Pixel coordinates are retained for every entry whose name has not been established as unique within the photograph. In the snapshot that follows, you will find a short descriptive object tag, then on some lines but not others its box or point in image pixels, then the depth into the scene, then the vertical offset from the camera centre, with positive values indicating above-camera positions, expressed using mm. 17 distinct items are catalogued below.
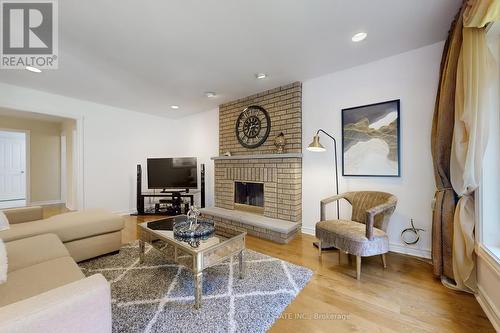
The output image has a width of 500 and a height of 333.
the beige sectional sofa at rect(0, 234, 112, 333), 747 -604
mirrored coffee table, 1521 -668
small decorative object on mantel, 3223 +387
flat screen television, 4297 -106
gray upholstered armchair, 1902 -643
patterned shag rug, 1381 -1041
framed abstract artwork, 2428 +326
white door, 5402 +64
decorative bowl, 1757 -580
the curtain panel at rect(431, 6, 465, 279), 1776 +2
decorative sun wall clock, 3494 +726
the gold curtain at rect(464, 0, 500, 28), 1234 +973
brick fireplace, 3096 -131
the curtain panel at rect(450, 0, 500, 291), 1480 +354
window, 1524 -159
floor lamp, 2604 +238
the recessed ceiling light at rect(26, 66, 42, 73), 2613 +1298
